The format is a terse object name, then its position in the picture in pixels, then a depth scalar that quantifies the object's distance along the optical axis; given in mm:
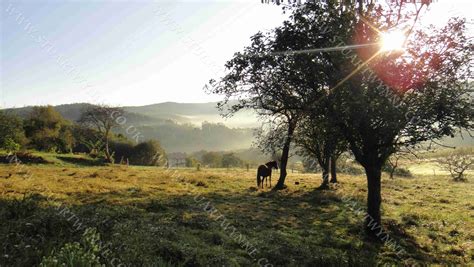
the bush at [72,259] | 7555
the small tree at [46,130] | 82688
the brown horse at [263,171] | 37719
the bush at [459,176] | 61438
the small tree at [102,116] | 78938
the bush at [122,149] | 99025
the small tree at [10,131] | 59050
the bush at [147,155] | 98900
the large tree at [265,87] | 23475
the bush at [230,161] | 140875
